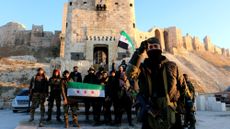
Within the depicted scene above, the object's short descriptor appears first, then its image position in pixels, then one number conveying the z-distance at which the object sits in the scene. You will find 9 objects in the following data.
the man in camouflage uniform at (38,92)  4.50
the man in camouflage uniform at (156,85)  1.67
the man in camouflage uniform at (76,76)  5.41
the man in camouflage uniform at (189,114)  2.31
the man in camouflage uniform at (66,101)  4.22
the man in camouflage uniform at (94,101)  4.60
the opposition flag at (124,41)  11.74
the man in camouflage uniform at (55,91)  4.64
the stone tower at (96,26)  14.81
